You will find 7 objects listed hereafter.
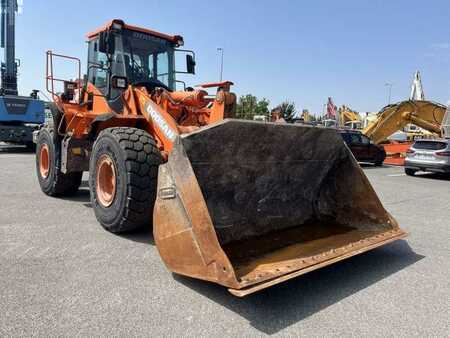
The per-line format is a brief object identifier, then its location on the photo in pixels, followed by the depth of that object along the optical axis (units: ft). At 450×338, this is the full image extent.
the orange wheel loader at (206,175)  11.91
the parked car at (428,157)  48.65
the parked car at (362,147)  59.26
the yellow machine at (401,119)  69.82
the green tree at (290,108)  158.21
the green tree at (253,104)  143.64
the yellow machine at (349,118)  120.45
